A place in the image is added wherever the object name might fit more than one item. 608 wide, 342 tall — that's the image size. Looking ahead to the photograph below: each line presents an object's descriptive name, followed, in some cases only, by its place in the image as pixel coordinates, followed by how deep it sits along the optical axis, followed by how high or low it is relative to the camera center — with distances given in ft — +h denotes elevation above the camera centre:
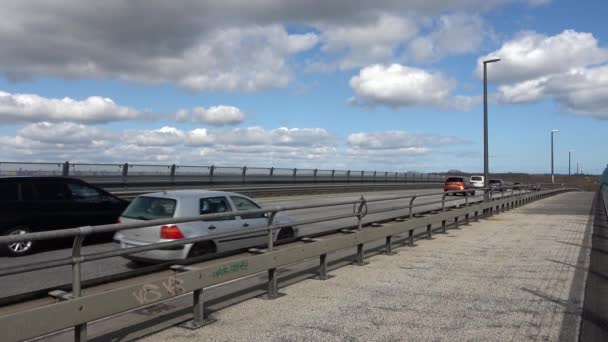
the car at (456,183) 140.78 -2.21
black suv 34.58 -2.46
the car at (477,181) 165.18 -1.81
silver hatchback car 28.17 -2.87
